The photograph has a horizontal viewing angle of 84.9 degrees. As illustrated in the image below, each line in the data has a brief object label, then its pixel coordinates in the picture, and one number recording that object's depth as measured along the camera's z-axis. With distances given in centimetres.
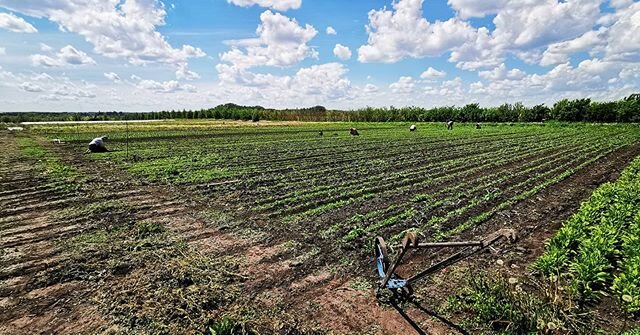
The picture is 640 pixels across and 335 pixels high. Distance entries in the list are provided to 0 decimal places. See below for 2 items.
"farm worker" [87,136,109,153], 2270
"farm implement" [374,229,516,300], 433
